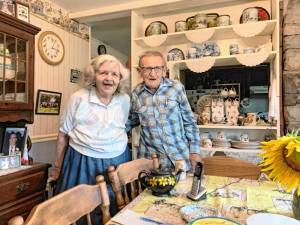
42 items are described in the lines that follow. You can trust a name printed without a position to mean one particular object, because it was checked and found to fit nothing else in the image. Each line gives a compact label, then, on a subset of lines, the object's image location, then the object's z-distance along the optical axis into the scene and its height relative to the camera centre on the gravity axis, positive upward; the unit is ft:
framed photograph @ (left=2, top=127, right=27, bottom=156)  5.85 -0.60
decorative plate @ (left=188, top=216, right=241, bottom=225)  2.59 -1.09
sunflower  2.51 -0.47
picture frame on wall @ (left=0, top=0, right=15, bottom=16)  5.58 +2.34
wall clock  7.36 +1.98
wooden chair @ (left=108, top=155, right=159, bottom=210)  3.56 -0.92
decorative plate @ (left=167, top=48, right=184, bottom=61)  7.59 +1.74
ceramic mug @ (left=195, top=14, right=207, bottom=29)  7.18 +2.59
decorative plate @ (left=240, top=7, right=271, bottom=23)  6.77 +2.61
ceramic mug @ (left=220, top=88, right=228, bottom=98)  7.32 +0.60
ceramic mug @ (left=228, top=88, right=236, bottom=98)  7.27 +0.59
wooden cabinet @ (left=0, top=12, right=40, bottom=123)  5.22 +0.96
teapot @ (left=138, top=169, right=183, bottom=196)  3.48 -0.92
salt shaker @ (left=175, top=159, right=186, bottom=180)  4.33 -0.90
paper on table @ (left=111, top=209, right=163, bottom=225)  2.72 -1.14
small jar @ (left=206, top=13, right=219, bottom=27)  7.25 +2.69
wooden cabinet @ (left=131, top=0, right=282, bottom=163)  6.54 +2.11
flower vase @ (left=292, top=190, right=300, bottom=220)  2.74 -0.98
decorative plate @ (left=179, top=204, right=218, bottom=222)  2.78 -1.10
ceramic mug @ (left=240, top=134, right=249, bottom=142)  6.90 -0.64
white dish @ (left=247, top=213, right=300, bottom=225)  2.56 -1.07
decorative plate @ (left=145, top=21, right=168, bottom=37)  7.77 +2.59
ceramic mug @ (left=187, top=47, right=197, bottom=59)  7.30 +1.73
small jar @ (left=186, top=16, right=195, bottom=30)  7.33 +2.63
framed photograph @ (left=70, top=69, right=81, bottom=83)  8.74 +1.32
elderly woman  4.74 -0.29
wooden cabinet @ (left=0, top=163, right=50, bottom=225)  4.85 -1.56
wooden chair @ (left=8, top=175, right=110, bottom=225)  2.20 -0.91
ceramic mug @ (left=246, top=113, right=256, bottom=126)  6.82 -0.13
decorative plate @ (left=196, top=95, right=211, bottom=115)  7.52 +0.33
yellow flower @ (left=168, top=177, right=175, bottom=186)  3.51 -0.91
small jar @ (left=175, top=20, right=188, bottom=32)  7.54 +2.57
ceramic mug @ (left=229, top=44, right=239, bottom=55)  7.00 +1.77
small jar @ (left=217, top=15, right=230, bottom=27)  7.09 +2.58
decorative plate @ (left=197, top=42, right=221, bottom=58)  7.25 +1.82
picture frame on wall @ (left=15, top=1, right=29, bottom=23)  5.78 +2.34
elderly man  5.31 -0.06
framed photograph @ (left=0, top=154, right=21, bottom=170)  5.27 -1.00
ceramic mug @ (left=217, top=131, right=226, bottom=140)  7.12 -0.61
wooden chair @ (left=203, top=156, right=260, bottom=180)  4.84 -1.03
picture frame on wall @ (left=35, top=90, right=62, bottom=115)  7.34 +0.34
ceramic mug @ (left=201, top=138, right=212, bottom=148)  7.10 -0.80
